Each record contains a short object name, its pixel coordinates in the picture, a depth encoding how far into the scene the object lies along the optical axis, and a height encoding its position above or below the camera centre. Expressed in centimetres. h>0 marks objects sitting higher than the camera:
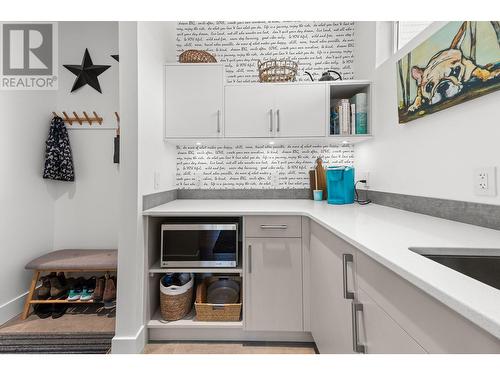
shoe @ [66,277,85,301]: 202 -84
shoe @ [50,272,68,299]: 202 -81
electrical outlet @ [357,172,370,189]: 204 +11
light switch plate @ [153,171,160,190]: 180 +8
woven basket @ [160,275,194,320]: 166 -77
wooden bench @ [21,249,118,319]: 192 -58
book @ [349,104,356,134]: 197 +57
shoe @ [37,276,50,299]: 200 -82
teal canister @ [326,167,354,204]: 193 +5
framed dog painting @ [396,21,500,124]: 96 +58
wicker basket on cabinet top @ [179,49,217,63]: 201 +113
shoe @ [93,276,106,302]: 205 -84
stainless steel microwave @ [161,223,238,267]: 163 -36
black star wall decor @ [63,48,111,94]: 233 +117
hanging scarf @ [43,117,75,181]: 217 +35
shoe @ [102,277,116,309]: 203 -87
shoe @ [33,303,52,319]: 199 -99
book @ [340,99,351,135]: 196 +60
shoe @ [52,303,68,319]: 198 -100
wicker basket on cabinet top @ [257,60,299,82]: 201 +101
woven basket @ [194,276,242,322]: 167 -84
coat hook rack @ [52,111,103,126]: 232 +71
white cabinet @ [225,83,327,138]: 197 +66
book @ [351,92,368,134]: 196 +62
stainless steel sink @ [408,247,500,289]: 75 -22
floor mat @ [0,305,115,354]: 169 -105
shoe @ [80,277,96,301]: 203 -85
